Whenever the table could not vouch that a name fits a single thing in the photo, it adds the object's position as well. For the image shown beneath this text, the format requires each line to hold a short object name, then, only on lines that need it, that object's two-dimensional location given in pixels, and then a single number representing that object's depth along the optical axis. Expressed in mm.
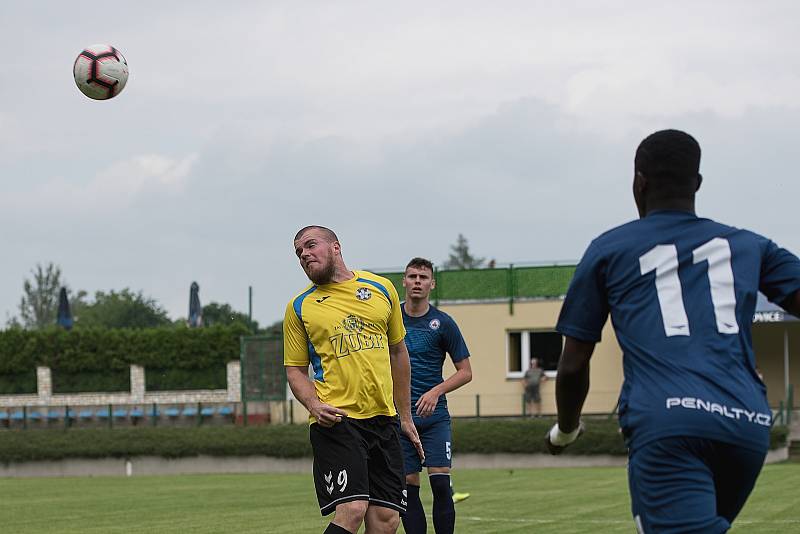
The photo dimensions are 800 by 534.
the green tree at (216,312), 123375
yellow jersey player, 7820
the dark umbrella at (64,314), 58281
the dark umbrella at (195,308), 58719
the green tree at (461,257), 150000
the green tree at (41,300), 141625
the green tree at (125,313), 129625
